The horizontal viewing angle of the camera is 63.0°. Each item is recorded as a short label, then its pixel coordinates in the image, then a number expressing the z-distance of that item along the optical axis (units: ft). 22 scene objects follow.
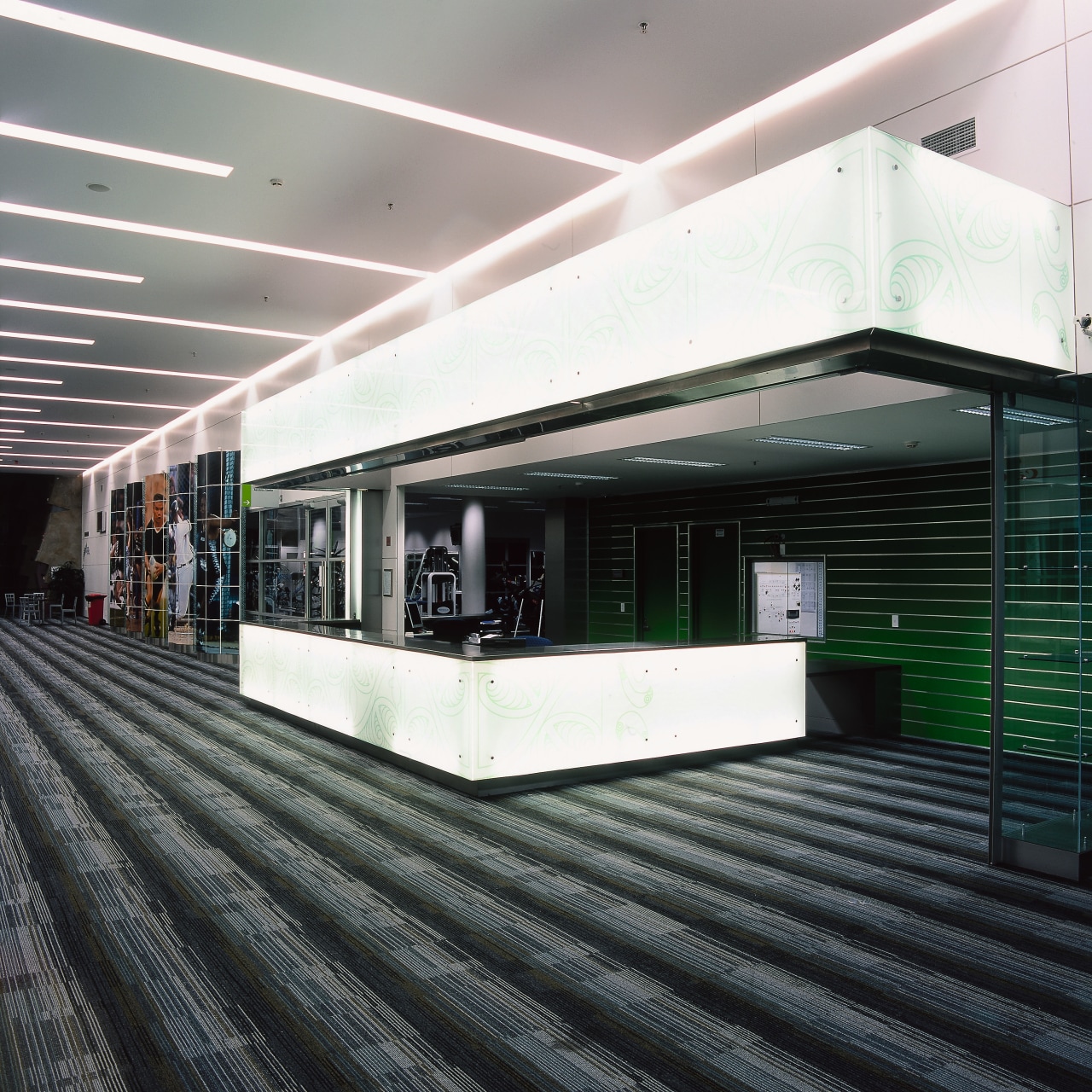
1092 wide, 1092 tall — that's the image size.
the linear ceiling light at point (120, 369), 39.32
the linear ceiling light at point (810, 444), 21.47
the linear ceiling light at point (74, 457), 73.61
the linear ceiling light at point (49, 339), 34.83
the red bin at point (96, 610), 74.69
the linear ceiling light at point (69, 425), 56.54
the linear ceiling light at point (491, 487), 34.10
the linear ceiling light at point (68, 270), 26.63
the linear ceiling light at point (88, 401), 48.37
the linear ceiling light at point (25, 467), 79.86
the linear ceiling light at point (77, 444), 66.80
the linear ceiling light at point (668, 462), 25.86
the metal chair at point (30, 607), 78.10
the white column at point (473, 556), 51.47
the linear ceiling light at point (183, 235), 22.66
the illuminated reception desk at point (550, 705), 19.04
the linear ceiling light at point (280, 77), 14.56
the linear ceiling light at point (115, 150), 18.53
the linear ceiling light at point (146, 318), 30.86
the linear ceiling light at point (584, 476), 30.37
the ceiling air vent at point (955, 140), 14.96
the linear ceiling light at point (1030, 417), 14.35
